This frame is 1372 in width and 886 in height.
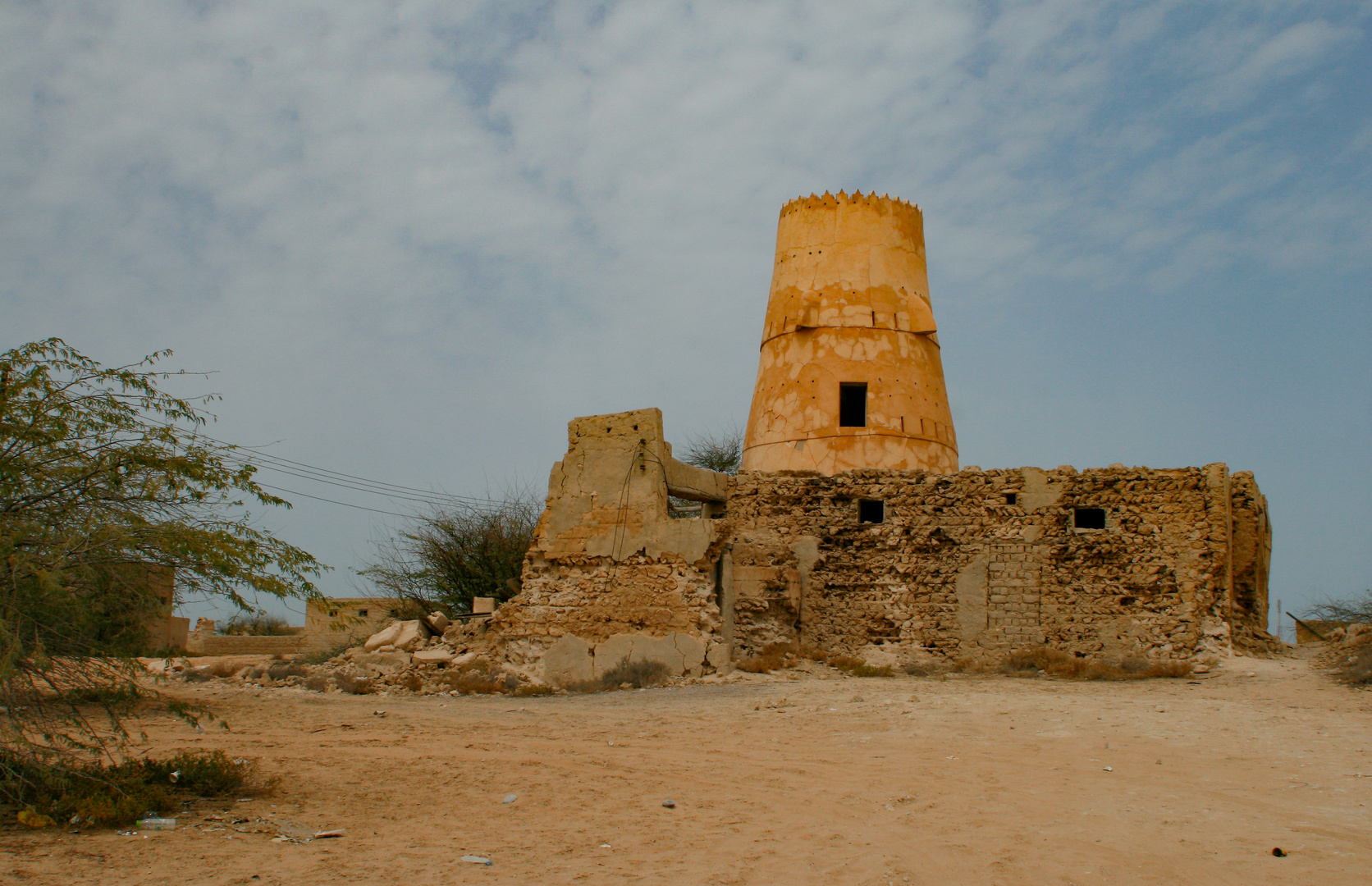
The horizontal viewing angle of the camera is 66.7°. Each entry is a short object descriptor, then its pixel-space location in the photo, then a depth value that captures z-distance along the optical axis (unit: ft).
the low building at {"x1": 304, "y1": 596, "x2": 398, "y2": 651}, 73.61
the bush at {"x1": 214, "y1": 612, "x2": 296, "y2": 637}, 92.48
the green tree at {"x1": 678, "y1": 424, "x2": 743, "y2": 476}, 80.84
